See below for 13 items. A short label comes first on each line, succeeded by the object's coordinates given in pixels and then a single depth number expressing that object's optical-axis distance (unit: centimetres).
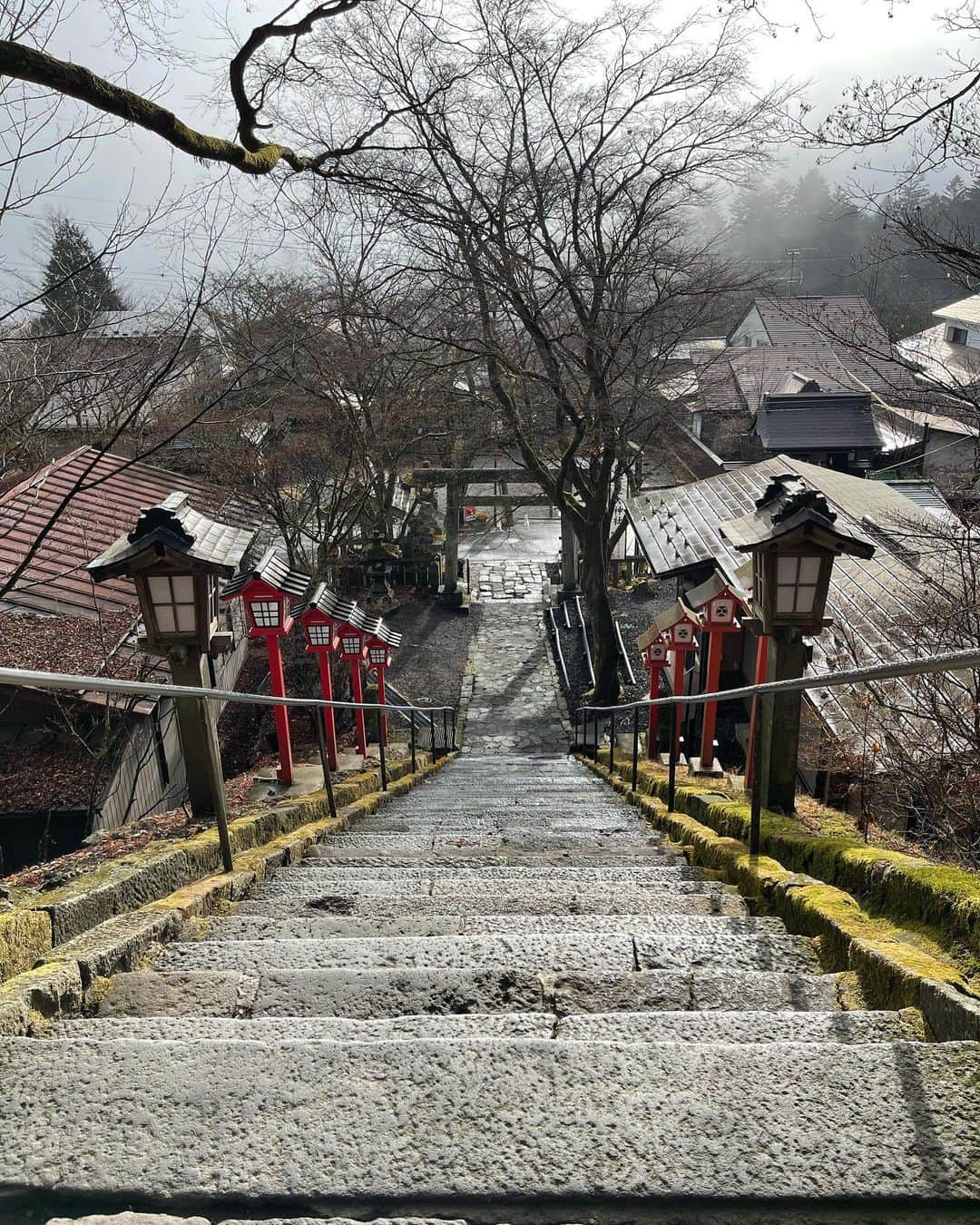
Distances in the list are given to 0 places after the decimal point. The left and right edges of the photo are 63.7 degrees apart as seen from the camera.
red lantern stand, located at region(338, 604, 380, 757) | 1046
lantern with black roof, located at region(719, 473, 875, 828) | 503
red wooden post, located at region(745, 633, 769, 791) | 557
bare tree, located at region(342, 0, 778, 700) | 1105
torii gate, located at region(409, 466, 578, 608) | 2170
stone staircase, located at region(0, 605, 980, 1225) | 143
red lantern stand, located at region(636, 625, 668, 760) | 1025
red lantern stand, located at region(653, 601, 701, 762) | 978
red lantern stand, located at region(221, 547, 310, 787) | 810
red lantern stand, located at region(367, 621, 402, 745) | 1127
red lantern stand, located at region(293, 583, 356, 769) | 949
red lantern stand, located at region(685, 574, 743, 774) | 831
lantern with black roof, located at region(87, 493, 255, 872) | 527
